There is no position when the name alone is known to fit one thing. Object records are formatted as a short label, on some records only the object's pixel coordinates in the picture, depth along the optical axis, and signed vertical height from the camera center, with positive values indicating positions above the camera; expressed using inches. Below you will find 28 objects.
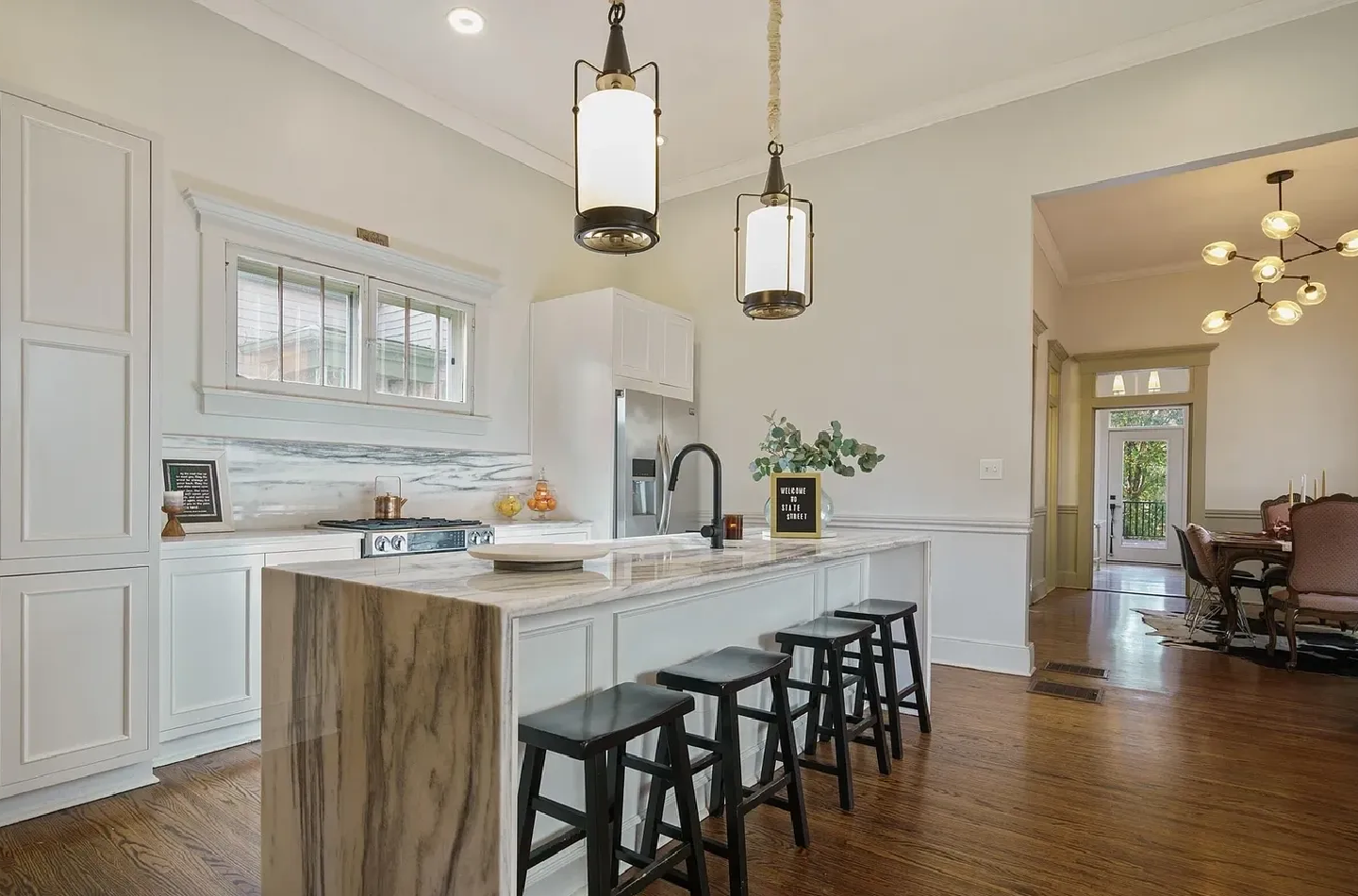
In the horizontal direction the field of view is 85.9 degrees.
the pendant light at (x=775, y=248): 100.3 +28.0
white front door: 412.2 -22.7
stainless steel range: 134.9 -17.3
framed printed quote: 128.2 -7.4
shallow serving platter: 68.9 -10.4
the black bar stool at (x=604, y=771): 59.2 -29.4
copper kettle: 156.6 -12.9
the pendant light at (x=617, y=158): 72.3 +29.1
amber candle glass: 113.2 -12.0
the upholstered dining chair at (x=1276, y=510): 228.8 -18.4
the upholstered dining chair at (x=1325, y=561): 168.6 -25.5
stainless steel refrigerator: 182.5 -3.4
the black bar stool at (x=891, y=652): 114.9 -33.8
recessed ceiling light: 142.9 +84.8
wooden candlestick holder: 118.0 -13.4
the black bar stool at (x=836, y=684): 97.8 -33.5
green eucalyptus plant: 123.6 -0.6
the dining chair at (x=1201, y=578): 205.2 -36.3
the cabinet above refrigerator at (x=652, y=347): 186.2 +27.6
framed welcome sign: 120.2 -9.2
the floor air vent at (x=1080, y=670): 167.0 -51.1
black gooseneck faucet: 91.2 -7.6
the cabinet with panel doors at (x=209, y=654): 110.6 -32.7
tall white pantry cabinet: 92.2 -1.6
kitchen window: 142.8 +24.2
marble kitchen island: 53.2 -21.7
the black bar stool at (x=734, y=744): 74.5 -32.4
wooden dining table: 189.2 -26.8
